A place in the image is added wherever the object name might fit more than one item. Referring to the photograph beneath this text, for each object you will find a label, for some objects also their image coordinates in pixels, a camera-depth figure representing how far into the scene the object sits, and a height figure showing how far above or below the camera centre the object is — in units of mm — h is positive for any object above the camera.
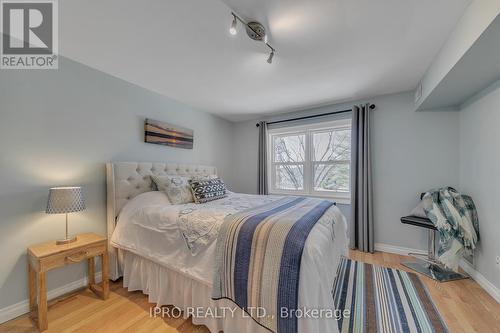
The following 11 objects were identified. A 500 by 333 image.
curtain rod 3049 +874
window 3396 +111
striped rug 1532 -1240
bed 1132 -673
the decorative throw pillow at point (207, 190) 2387 -308
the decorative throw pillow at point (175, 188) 2309 -269
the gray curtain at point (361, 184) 2959 -276
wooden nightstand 1512 -782
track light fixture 1456 +1065
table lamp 1646 -301
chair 2219 -1217
